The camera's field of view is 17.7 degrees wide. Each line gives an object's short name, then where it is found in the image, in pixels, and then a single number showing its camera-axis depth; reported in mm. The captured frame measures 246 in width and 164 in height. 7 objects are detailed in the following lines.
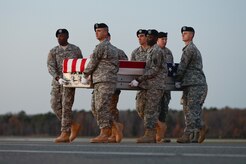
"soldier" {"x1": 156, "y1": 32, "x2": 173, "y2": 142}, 16469
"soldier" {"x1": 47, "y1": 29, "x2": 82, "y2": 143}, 15930
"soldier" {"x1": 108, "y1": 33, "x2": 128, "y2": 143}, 15438
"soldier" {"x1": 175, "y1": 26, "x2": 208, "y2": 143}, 15508
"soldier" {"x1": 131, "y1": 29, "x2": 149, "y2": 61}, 16589
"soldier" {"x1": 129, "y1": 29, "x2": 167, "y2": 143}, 14852
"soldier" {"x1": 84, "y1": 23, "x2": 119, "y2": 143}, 14688
